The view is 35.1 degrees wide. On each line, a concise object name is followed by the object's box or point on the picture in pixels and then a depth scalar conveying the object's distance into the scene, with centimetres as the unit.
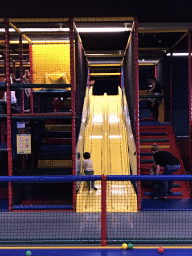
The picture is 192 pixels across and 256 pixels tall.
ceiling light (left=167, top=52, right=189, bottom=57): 1349
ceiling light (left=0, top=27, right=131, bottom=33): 912
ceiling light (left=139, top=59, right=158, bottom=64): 1418
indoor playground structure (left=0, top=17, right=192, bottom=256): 549
